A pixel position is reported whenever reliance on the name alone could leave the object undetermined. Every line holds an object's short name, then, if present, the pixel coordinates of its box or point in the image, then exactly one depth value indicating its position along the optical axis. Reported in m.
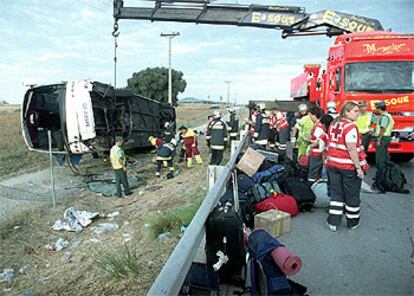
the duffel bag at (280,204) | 4.07
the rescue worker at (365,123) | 6.66
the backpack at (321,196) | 4.59
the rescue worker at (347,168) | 3.79
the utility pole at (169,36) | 32.43
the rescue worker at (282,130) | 9.22
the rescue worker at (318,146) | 5.24
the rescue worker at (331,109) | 6.13
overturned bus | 8.95
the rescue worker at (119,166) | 8.55
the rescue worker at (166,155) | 10.13
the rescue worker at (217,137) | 9.44
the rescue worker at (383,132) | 6.27
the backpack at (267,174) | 4.81
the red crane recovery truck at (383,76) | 7.23
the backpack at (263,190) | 4.24
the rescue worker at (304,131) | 6.24
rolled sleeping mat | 2.27
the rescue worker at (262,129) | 9.59
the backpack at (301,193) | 4.38
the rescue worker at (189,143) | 11.11
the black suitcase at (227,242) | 2.59
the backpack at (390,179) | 5.32
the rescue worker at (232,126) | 13.22
